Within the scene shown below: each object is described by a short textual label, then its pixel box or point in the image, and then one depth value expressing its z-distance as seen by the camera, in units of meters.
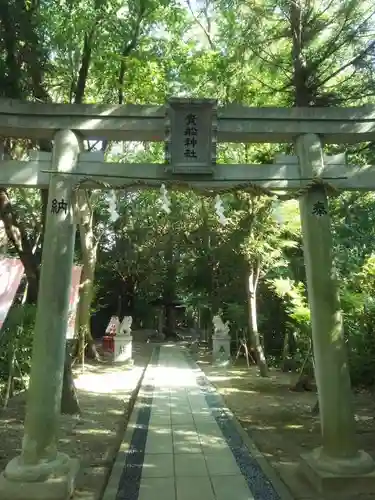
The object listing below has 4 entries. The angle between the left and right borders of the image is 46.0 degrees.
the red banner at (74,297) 11.47
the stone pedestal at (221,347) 17.77
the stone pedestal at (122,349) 18.33
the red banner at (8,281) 8.54
